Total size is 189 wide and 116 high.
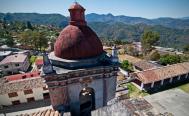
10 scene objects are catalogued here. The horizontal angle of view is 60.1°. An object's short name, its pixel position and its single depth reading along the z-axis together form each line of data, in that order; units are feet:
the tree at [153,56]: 211.82
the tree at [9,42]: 274.46
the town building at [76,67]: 43.68
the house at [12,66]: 178.70
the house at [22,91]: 117.60
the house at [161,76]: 137.08
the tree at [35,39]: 244.01
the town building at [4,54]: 211.61
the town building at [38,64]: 175.83
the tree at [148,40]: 236.43
